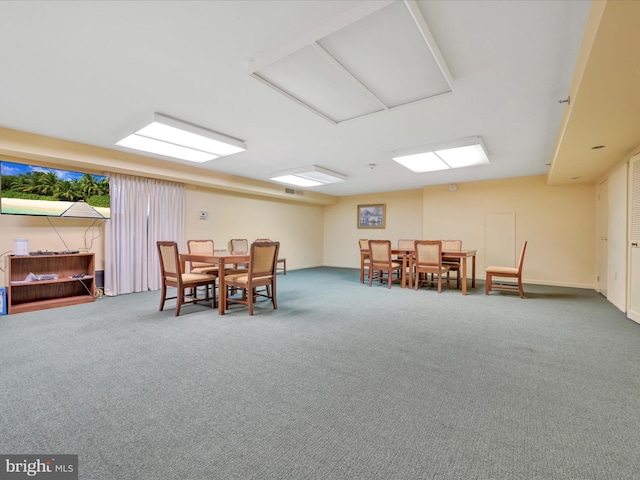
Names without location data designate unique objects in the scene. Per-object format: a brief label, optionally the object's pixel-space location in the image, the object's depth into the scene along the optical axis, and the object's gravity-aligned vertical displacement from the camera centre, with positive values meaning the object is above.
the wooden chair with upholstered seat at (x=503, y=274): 4.98 -0.65
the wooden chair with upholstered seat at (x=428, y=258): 5.49 -0.41
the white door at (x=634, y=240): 3.67 -0.04
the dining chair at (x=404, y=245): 7.19 -0.20
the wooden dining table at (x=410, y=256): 5.41 -0.41
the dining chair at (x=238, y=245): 6.44 -0.18
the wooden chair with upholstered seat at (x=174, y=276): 3.73 -0.55
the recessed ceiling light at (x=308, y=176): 6.08 +1.40
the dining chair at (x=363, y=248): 6.63 -0.26
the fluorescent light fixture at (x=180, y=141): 3.60 +1.38
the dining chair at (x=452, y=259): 5.90 -0.49
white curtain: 5.17 +0.16
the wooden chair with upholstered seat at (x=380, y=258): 5.92 -0.44
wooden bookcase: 4.06 -0.72
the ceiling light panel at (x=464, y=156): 4.41 +1.36
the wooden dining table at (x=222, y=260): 3.79 -0.32
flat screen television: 4.20 +0.71
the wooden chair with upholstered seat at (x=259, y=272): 3.73 -0.48
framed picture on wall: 9.38 +0.72
